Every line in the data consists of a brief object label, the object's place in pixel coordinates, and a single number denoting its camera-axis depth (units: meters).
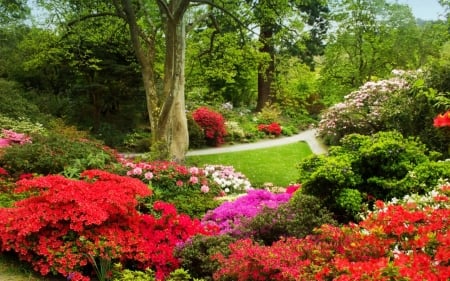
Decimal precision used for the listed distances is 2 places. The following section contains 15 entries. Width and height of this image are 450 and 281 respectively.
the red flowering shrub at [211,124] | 18.38
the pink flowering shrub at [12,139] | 10.43
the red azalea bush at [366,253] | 2.55
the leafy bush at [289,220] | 4.88
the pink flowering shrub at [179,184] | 8.23
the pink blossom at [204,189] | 8.82
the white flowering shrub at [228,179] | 10.34
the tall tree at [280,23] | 12.79
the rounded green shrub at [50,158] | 8.73
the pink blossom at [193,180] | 9.02
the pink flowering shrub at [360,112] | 13.30
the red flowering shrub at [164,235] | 4.91
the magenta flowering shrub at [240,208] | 6.30
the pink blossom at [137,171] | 8.96
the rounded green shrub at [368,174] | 5.25
